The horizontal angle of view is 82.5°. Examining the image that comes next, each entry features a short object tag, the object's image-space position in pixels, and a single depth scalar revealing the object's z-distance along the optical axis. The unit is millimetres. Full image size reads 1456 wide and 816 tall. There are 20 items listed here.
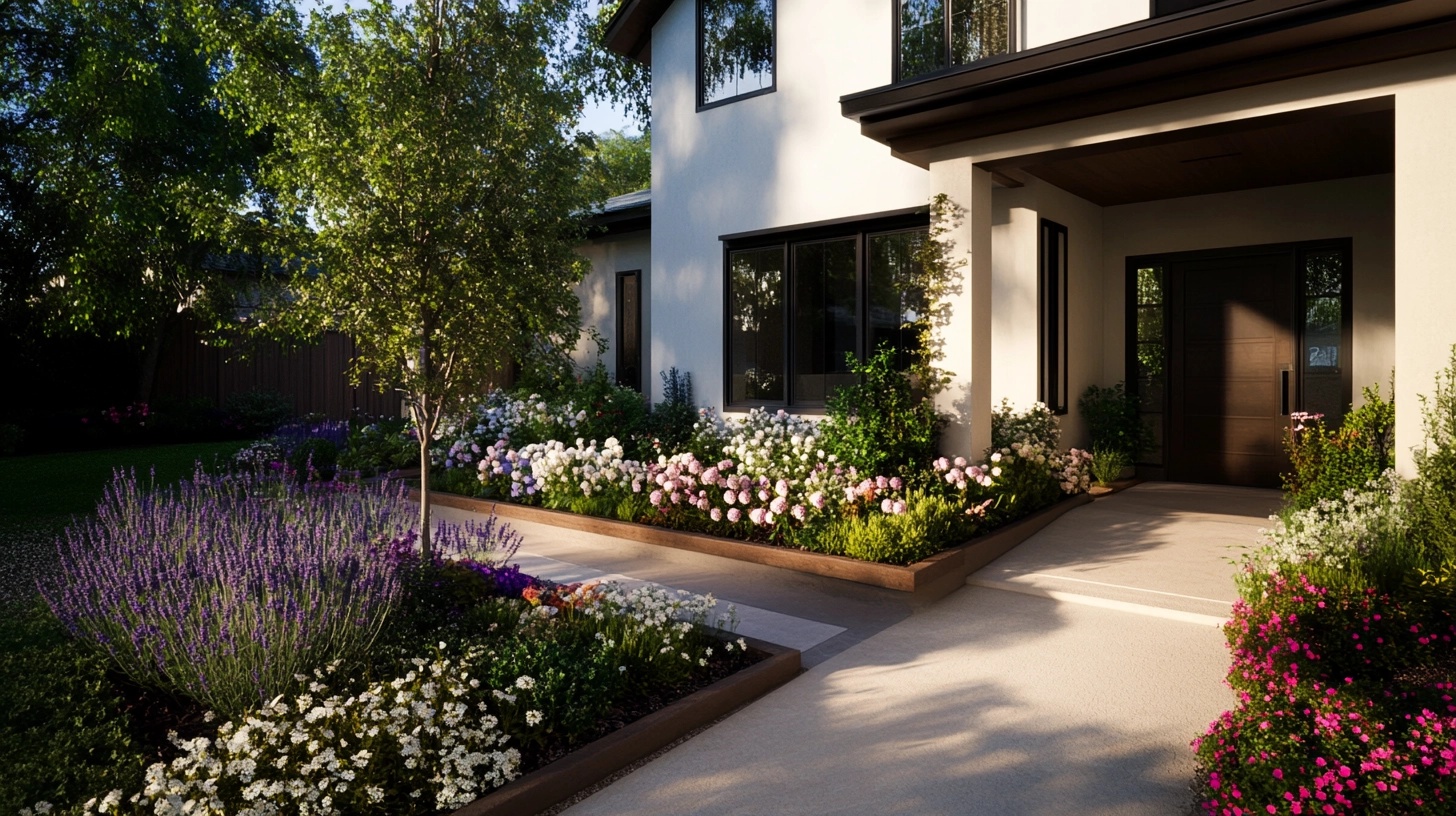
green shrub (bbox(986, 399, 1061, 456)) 8102
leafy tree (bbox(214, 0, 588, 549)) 5066
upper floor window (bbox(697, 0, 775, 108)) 10164
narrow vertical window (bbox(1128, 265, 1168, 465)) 9664
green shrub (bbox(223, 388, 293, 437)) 16312
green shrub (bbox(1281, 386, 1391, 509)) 5629
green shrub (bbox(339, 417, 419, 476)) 10836
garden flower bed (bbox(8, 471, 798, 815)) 2963
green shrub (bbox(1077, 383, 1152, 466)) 9422
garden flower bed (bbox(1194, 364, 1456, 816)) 2557
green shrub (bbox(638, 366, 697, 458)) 9469
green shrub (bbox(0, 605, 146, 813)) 2930
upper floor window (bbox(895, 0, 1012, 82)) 8570
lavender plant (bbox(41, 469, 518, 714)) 3518
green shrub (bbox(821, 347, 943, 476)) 7156
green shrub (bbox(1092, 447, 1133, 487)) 9117
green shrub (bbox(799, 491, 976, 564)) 5871
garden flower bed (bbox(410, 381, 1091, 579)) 6109
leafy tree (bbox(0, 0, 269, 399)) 13211
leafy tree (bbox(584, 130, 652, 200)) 33312
